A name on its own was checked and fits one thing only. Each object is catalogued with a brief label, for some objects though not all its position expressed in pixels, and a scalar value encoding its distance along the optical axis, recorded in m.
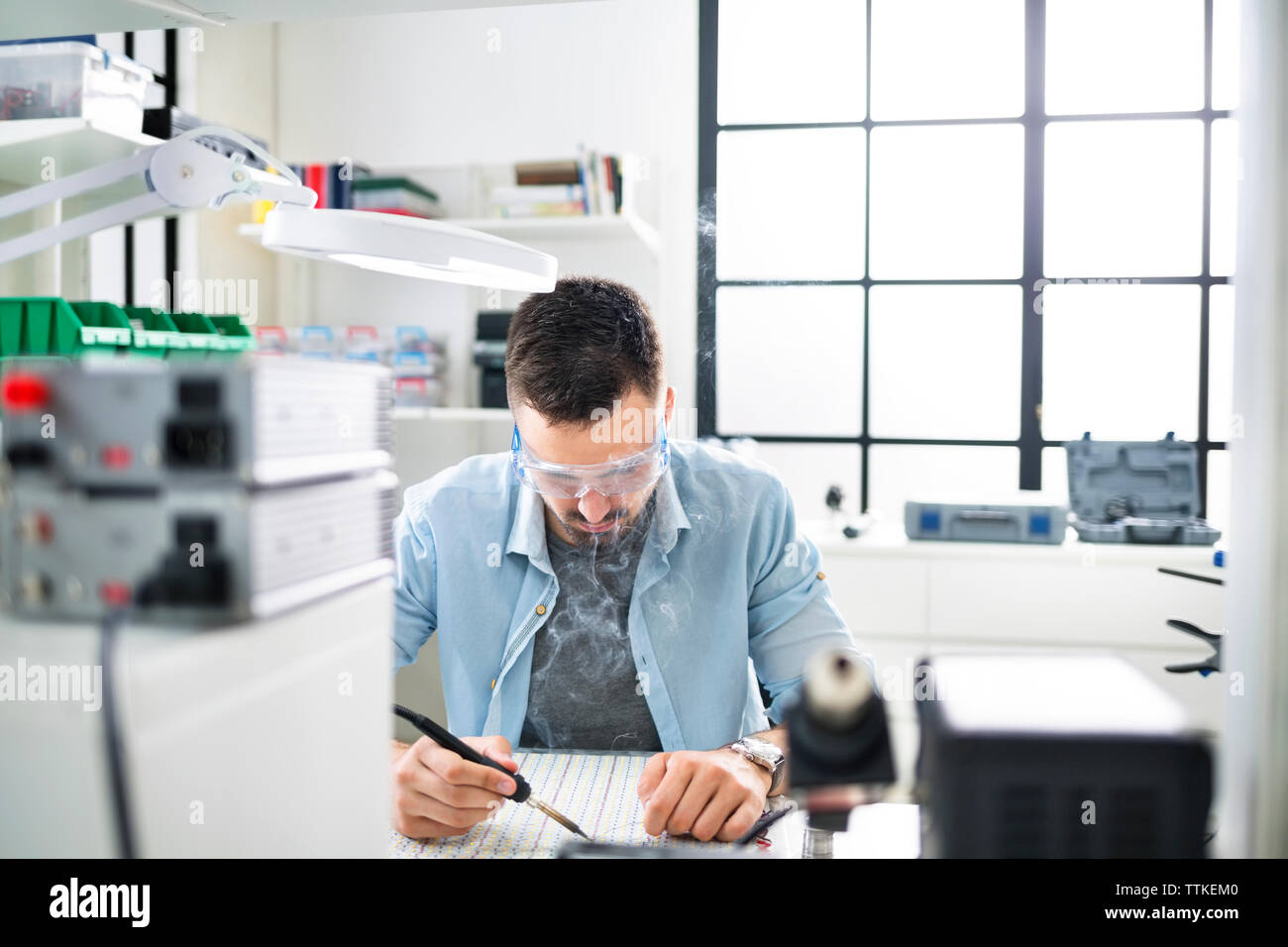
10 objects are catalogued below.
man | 1.27
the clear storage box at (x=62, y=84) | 1.45
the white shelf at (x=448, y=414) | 2.27
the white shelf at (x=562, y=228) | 2.09
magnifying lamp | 0.70
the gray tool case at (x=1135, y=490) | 2.45
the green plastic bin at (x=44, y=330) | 0.80
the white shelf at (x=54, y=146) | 1.41
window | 2.53
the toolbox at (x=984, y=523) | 2.42
